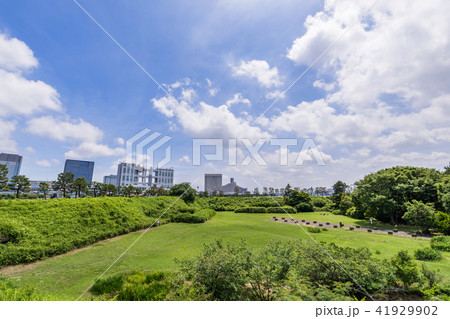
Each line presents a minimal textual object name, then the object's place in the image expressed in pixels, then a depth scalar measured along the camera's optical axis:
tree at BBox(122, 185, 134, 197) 39.88
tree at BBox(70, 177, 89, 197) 30.94
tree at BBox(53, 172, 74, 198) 29.95
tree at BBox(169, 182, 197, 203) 33.66
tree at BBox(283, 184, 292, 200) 41.78
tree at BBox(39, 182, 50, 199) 28.44
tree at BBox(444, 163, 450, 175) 39.03
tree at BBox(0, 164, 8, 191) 21.28
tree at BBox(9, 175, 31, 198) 23.97
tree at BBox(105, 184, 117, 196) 37.53
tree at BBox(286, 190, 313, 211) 39.38
